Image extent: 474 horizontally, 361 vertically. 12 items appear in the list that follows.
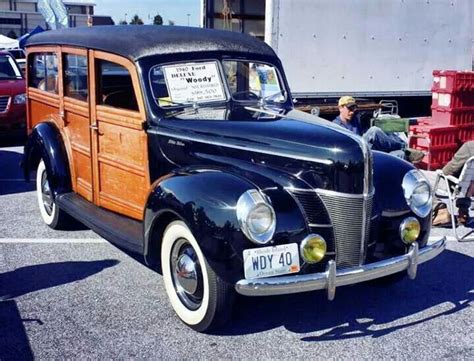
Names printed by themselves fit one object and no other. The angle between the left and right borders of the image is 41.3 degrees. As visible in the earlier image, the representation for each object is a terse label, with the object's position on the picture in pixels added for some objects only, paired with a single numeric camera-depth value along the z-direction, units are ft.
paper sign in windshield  15.01
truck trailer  34.58
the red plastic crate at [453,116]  30.48
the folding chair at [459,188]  18.88
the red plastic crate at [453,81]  29.94
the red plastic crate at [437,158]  28.91
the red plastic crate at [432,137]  28.71
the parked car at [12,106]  36.11
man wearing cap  21.21
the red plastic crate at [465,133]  30.63
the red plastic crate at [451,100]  30.42
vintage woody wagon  11.62
